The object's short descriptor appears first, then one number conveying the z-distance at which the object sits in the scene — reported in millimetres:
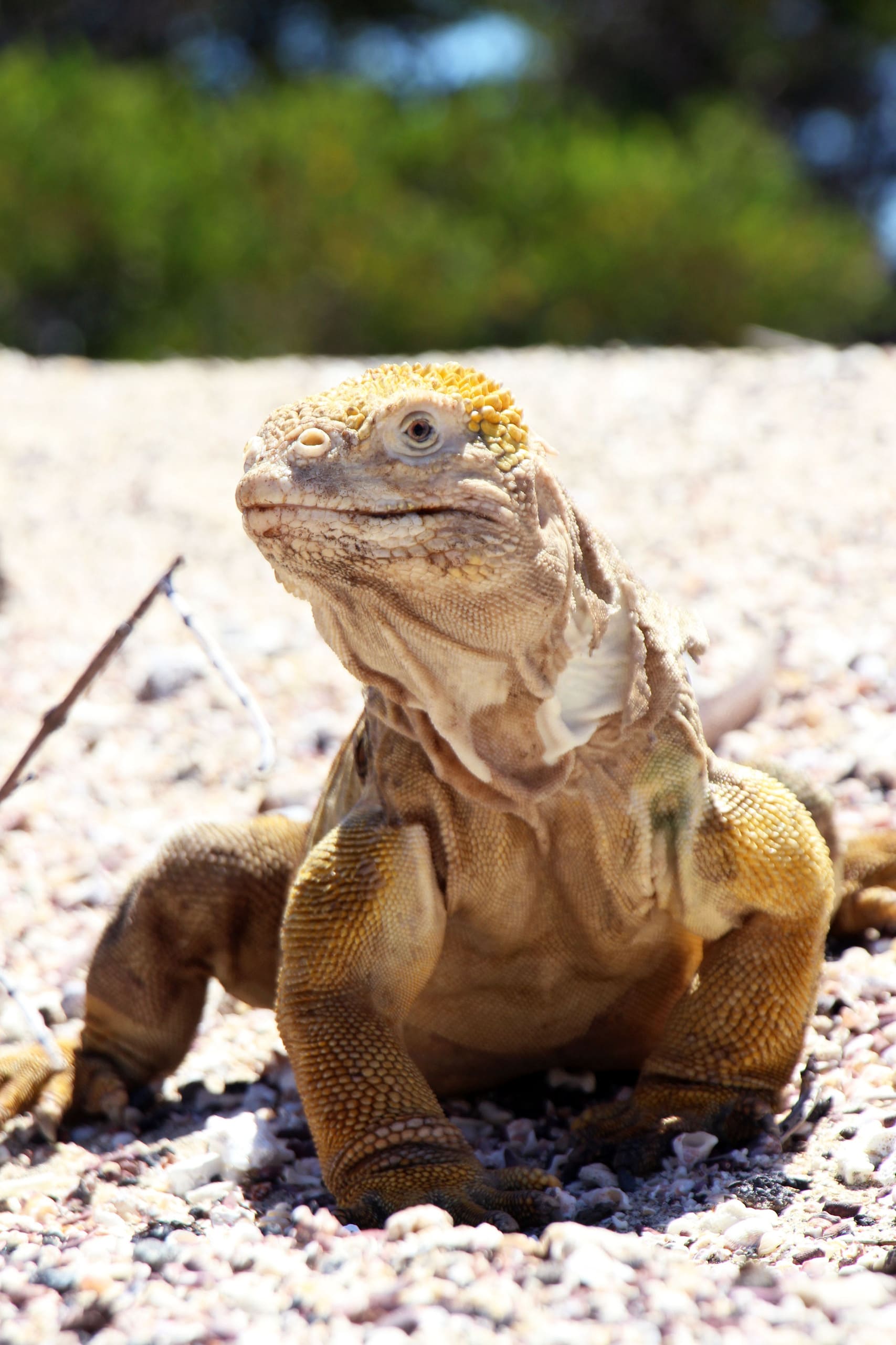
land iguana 5551
